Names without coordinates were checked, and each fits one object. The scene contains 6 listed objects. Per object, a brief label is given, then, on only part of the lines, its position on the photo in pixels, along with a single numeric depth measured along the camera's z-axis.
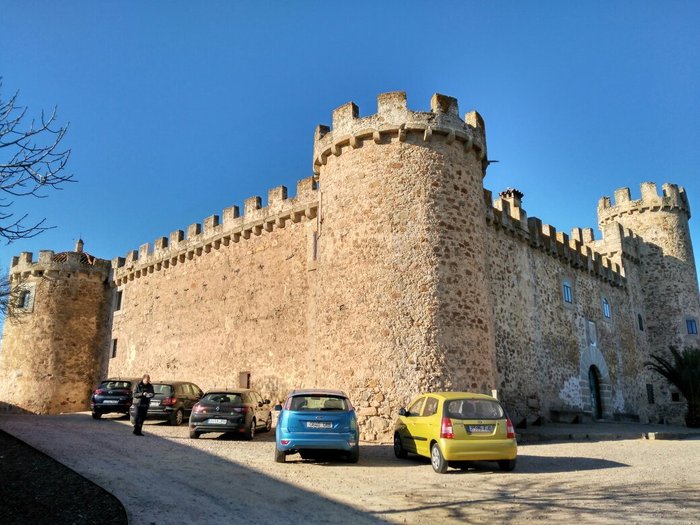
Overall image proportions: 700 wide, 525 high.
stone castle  13.59
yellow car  9.09
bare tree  5.60
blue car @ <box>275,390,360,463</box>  9.60
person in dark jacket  12.86
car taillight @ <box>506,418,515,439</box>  9.32
